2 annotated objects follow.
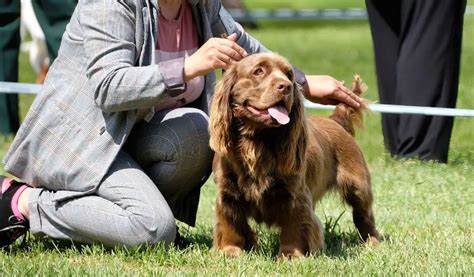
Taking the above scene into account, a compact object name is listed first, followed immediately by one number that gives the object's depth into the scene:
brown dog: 8.54
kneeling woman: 8.91
